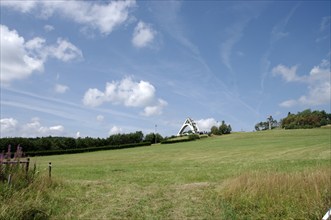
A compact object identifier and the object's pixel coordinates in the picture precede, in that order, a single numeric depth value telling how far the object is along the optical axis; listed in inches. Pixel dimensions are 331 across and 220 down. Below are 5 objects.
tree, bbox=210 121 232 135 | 5196.4
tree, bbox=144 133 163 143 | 4584.2
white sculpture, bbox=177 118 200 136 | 6515.8
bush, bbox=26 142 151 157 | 2999.3
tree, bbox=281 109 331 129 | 6100.4
